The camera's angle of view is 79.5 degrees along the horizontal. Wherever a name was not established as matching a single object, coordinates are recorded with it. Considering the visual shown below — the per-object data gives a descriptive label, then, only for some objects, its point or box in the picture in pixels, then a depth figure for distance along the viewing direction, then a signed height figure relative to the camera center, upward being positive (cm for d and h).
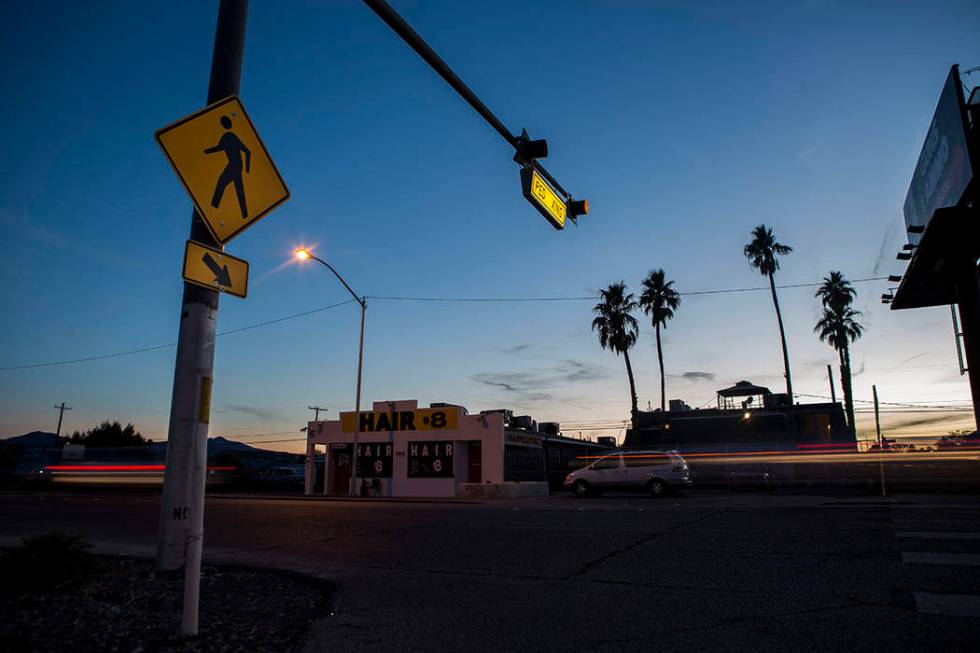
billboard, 1402 +752
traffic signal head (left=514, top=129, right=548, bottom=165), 814 +410
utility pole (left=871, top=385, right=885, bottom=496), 2234 +114
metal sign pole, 537 +86
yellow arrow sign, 388 +125
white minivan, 2278 -93
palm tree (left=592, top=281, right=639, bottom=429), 4628 +1014
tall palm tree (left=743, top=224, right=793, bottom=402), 4788 +1583
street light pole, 2574 +345
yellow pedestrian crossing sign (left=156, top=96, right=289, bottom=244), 409 +208
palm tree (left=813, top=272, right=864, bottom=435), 5009 +1083
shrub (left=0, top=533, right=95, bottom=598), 521 -100
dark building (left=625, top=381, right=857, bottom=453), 4328 +189
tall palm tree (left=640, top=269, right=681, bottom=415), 4741 +1206
